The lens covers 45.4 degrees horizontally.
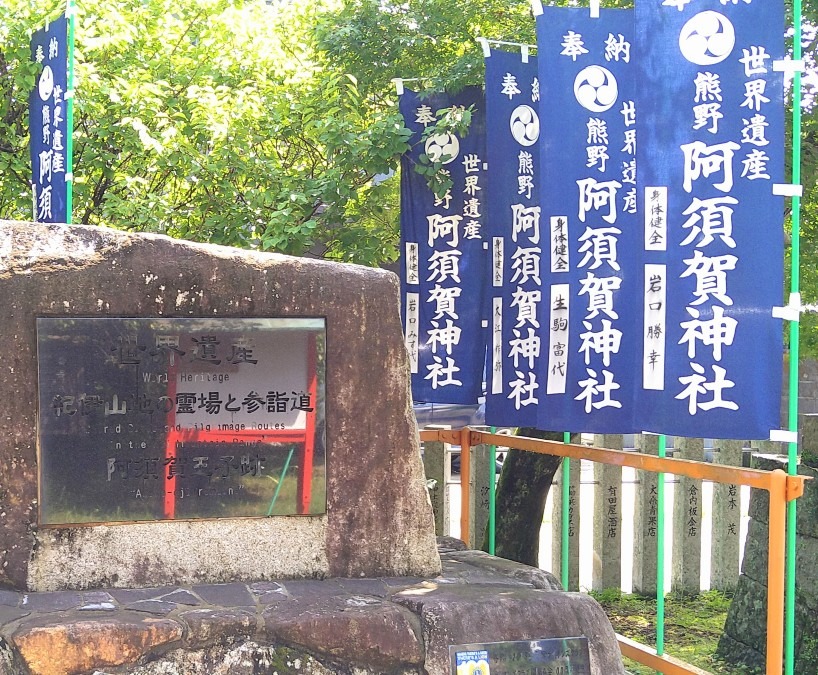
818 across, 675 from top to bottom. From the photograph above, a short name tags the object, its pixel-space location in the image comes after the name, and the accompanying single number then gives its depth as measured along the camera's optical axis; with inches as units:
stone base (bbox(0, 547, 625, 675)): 168.9
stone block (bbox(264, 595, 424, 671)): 179.5
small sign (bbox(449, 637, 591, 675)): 184.7
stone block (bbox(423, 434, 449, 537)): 324.5
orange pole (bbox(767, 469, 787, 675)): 183.8
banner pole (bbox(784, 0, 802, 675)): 182.2
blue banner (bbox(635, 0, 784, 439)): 189.3
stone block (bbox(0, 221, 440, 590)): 191.8
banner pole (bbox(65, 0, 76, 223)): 239.2
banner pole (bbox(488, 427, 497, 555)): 281.3
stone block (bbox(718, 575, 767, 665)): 268.4
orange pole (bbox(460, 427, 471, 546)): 283.7
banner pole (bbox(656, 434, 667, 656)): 210.8
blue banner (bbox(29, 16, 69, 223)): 247.6
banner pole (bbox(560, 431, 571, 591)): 251.1
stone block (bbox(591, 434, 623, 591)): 337.1
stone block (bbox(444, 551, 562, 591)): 215.0
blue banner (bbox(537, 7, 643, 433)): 212.4
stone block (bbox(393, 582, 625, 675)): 185.8
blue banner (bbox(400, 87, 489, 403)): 270.4
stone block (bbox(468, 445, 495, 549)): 331.9
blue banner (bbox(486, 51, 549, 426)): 250.7
